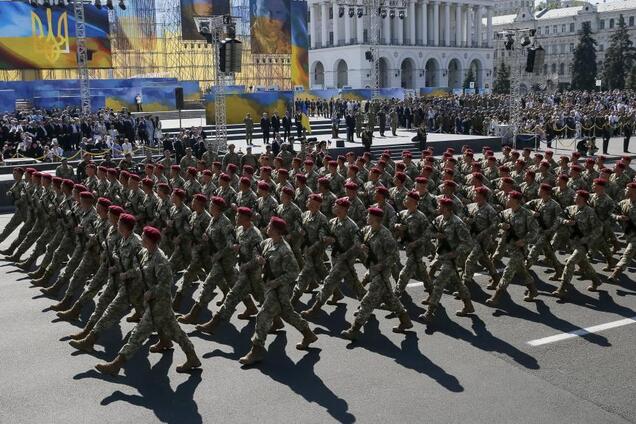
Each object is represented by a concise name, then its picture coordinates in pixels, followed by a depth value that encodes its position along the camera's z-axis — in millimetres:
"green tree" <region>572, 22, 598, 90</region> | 85875
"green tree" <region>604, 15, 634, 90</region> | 84562
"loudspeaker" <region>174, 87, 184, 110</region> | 26906
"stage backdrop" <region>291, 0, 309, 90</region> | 53938
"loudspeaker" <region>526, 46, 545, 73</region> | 31125
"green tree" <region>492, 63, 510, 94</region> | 89500
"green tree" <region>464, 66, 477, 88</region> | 86750
